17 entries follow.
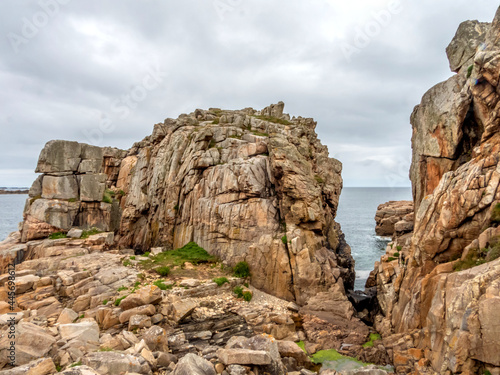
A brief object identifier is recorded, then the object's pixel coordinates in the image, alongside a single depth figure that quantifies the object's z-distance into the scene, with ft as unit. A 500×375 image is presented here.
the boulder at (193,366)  32.18
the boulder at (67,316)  54.67
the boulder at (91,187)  122.01
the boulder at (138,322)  53.21
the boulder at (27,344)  34.76
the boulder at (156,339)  45.91
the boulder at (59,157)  119.14
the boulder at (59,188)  117.70
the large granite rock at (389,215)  247.66
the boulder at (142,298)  58.82
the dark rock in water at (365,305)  79.20
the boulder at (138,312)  55.63
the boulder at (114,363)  31.78
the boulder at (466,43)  68.64
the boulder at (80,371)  28.66
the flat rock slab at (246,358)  37.17
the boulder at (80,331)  41.73
